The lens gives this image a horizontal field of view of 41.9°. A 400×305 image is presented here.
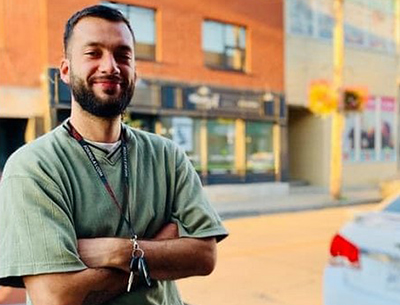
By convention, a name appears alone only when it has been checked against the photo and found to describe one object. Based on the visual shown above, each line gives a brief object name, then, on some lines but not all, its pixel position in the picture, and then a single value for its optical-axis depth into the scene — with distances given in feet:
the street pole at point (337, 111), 52.90
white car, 12.19
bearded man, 4.77
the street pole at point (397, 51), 77.05
